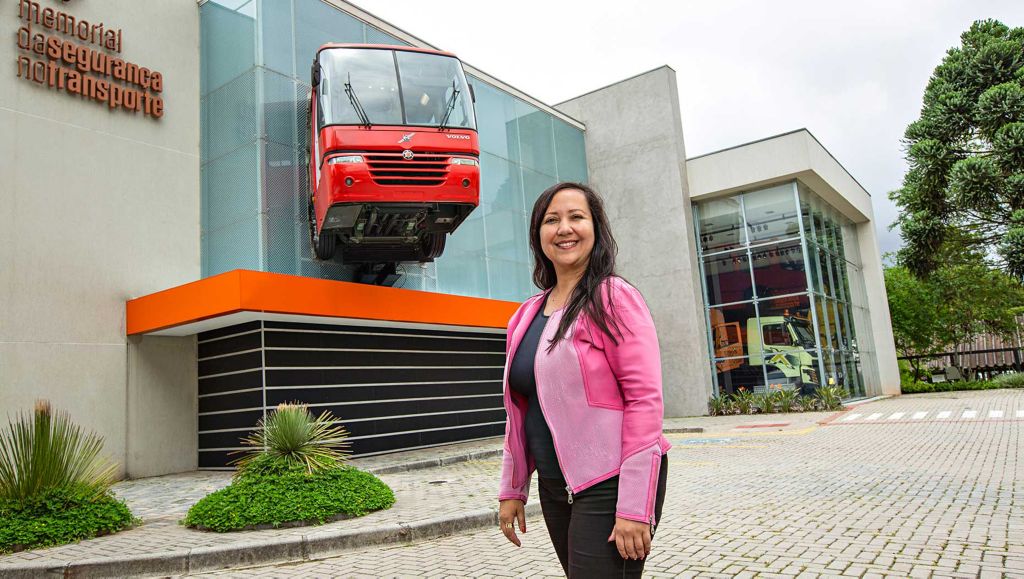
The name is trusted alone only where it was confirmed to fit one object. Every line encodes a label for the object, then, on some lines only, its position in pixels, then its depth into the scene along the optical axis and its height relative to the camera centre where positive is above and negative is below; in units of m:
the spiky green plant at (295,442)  7.79 -0.43
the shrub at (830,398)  22.27 -1.16
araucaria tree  23.42 +6.90
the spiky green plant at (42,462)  6.61 -0.39
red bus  10.79 +4.00
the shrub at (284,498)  6.82 -0.97
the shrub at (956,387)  29.83 -1.54
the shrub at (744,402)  22.89 -1.09
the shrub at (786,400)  22.58 -1.11
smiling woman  2.12 -0.08
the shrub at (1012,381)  29.36 -1.40
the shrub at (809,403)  22.44 -1.28
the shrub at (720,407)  23.19 -1.21
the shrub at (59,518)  6.25 -0.92
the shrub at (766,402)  22.73 -1.16
